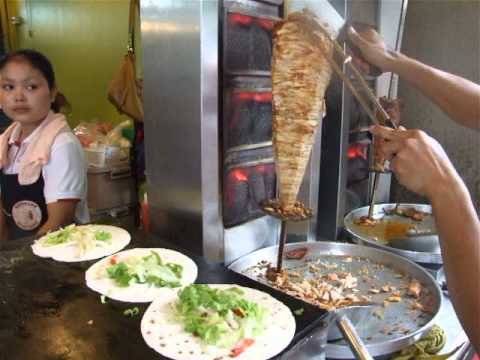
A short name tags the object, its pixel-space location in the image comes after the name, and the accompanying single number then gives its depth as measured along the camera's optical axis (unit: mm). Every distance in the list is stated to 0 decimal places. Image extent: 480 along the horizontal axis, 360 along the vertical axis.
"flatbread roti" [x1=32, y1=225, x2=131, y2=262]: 1341
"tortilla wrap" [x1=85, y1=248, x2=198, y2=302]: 1124
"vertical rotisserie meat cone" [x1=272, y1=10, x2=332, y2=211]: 1201
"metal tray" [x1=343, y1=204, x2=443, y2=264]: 1714
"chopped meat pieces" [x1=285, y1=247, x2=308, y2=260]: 1743
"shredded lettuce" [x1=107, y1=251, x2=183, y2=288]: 1186
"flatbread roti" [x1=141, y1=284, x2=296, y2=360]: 899
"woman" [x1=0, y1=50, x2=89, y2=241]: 1966
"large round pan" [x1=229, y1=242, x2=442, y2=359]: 1148
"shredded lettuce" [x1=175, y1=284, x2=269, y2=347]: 931
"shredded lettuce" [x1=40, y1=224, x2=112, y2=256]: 1409
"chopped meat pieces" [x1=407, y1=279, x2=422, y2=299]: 1465
